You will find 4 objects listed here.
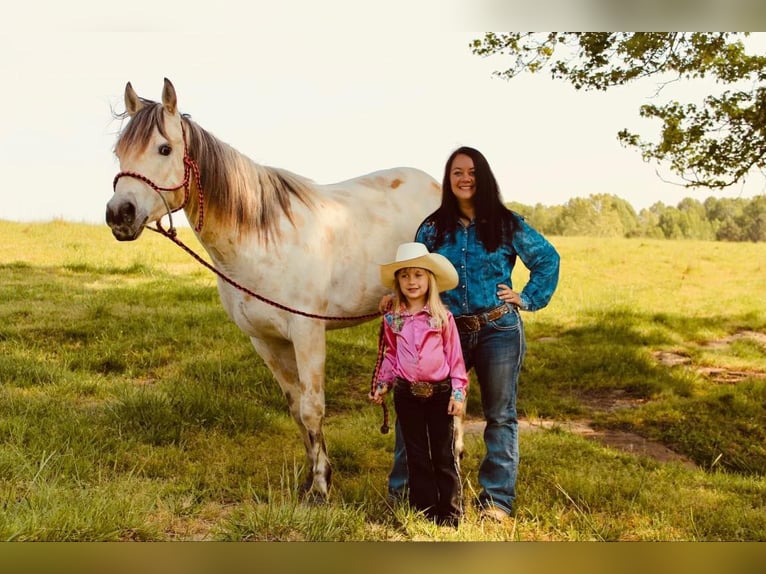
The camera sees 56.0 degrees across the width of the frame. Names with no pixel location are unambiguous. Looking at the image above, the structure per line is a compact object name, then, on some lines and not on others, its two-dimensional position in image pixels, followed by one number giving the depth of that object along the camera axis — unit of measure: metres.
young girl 2.94
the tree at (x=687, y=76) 5.85
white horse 3.01
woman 3.17
